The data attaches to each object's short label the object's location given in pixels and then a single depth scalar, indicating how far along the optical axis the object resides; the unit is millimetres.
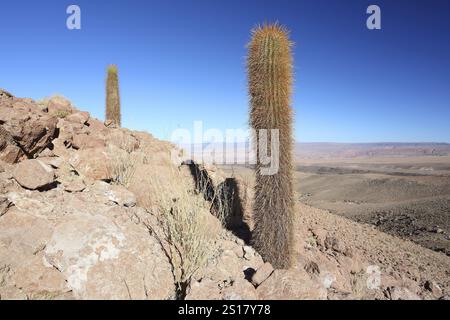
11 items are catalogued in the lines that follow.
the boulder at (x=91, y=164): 5688
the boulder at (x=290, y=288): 3502
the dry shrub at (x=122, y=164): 6020
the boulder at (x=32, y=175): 4676
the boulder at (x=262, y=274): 3982
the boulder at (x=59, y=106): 7860
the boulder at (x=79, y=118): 7715
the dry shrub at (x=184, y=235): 4094
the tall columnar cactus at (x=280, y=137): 5074
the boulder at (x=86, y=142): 6570
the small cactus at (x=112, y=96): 11473
